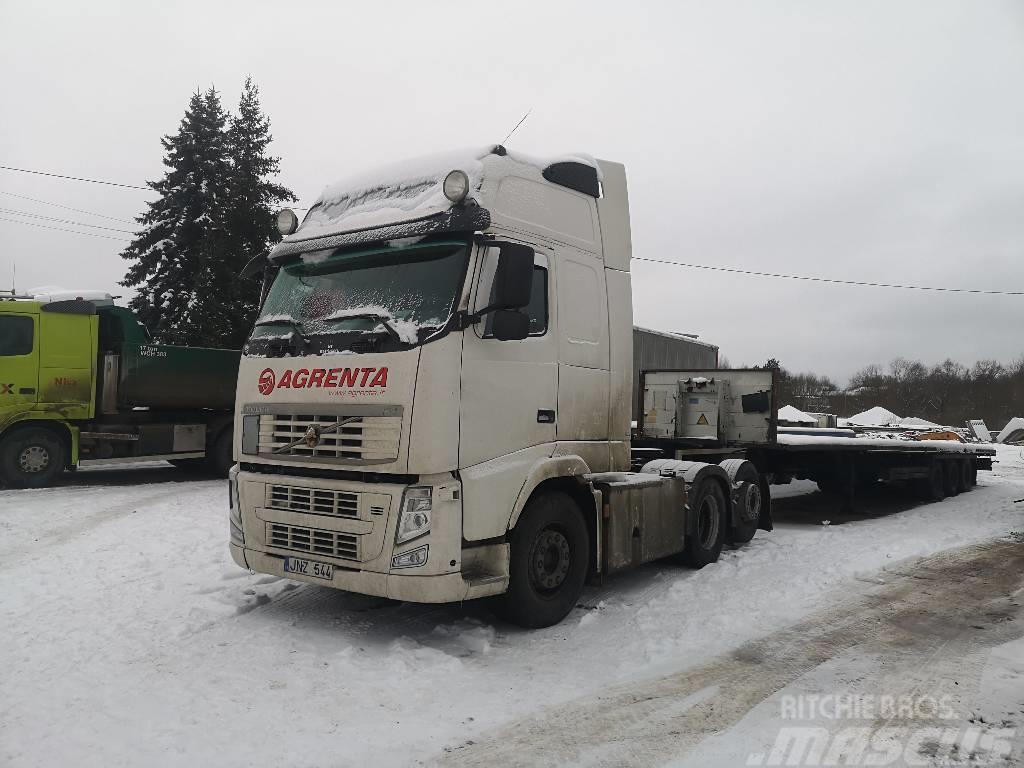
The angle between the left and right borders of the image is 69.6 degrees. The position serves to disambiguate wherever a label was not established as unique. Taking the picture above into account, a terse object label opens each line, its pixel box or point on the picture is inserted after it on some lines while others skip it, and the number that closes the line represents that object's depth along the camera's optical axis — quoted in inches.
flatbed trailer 384.5
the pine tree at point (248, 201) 968.3
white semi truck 190.4
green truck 456.1
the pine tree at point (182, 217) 1107.9
